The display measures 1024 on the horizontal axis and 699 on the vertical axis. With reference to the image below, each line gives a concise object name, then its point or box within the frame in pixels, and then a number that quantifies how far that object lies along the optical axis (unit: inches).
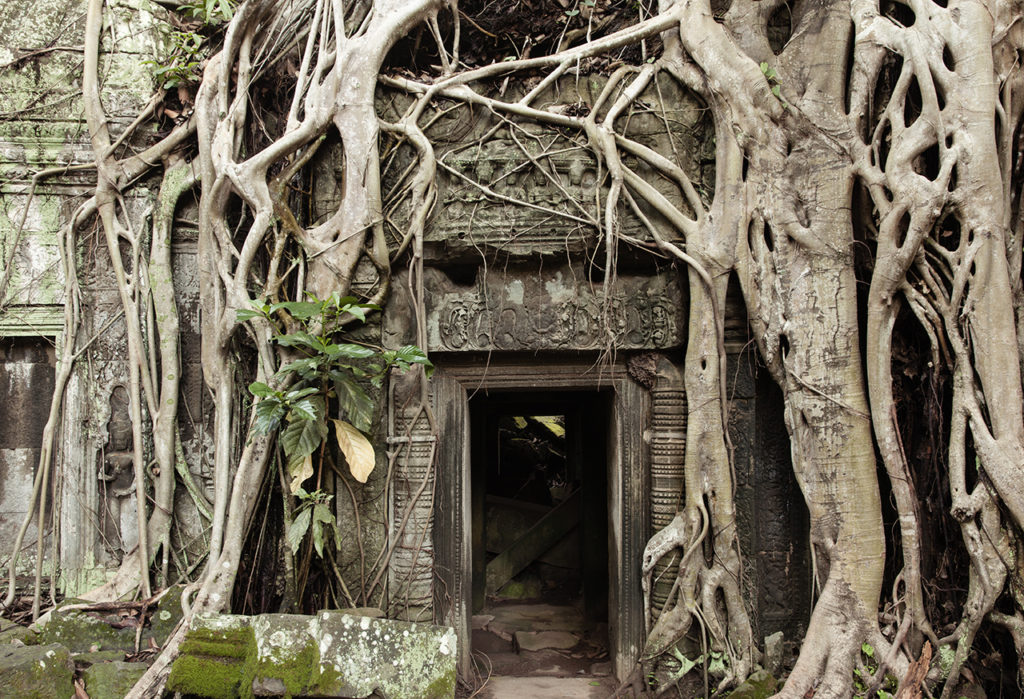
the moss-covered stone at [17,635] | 119.5
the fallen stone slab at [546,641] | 165.8
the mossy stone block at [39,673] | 98.0
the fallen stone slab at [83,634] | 119.9
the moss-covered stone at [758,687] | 112.3
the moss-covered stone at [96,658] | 113.2
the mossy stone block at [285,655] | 93.0
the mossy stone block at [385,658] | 94.7
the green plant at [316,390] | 116.6
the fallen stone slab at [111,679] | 104.4
